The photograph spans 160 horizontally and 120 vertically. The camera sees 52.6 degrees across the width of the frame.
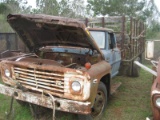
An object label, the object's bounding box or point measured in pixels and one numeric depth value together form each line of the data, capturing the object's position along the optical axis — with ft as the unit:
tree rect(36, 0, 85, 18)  39.05
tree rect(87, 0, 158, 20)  44.21
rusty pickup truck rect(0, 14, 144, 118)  8.67
